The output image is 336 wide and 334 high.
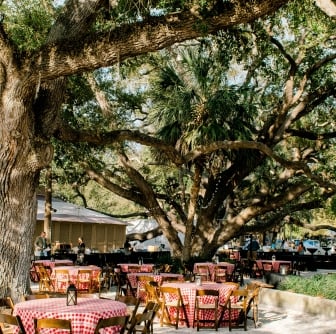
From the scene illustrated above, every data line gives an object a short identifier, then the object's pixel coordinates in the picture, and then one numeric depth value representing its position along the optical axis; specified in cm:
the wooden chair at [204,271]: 1609
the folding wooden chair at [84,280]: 1448
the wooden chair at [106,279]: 1551
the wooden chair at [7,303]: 746
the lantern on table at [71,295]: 717
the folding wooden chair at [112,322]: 616
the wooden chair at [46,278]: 1465
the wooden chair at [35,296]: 793
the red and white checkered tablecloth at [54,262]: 1638
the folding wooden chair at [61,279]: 1434
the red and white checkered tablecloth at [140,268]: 1571
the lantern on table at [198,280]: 1076
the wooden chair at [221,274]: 1546
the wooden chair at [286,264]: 2050
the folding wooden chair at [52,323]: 619
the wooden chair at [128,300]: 787
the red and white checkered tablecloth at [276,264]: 2059
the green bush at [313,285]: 1285
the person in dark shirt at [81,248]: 1827
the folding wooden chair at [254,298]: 1051
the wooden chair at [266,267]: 2100
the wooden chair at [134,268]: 1560
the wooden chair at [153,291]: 1027
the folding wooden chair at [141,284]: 1208
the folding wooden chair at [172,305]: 1015
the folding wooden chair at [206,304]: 1004
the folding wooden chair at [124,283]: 1295
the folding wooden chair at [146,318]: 683
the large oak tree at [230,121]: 1622
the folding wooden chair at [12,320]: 619
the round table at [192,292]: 1052
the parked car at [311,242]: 5912
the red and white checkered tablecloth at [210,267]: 1616
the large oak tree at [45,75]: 808
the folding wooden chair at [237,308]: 1009
